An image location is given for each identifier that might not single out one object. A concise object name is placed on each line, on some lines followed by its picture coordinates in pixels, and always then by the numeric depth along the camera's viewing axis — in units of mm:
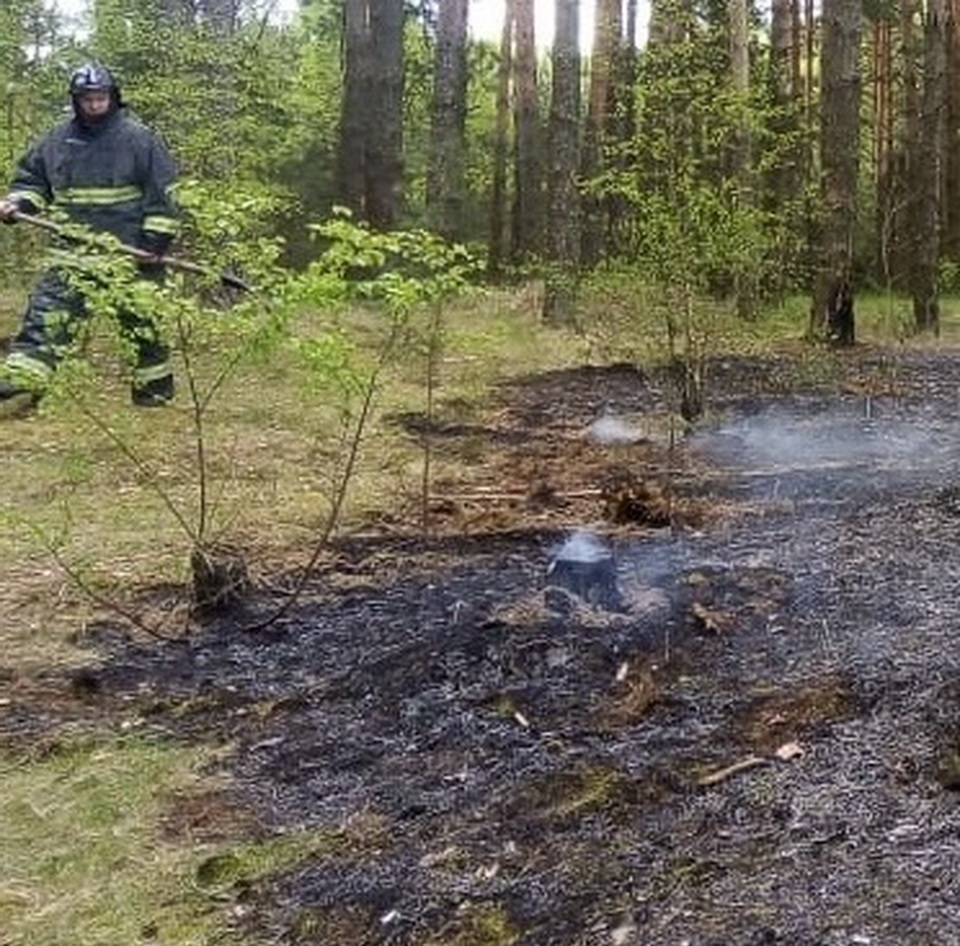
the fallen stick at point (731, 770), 3574
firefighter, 9008
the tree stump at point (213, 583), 5773
